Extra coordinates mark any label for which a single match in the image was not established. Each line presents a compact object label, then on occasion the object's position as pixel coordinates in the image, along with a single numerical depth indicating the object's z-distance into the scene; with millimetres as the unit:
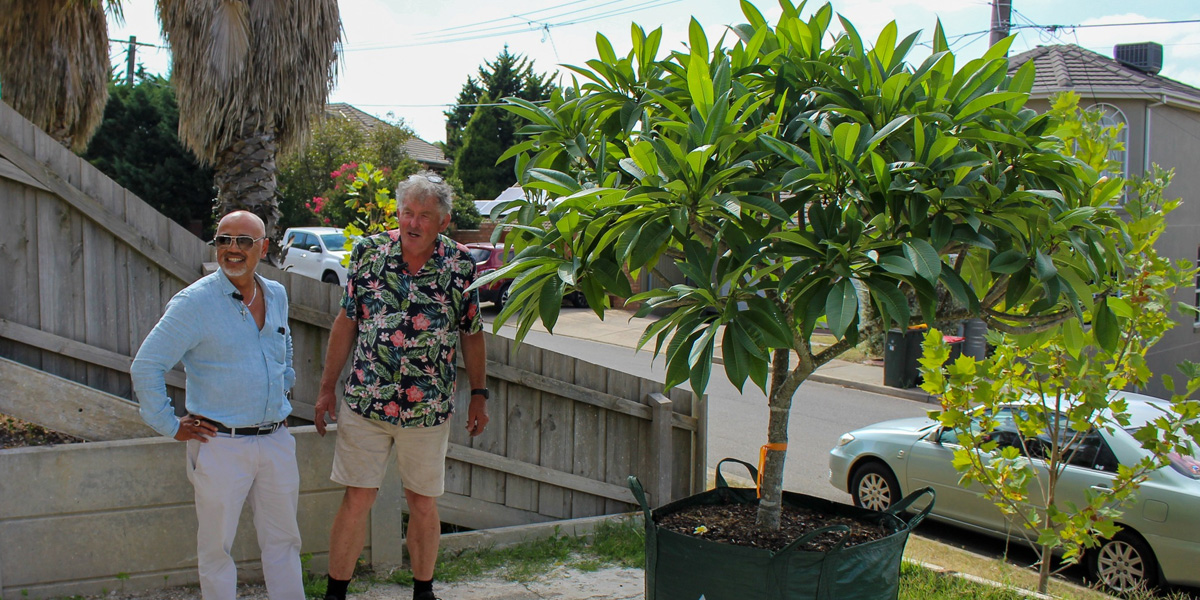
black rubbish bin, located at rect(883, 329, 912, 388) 13969
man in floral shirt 3668
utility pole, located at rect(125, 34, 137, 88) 30758
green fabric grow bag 2652
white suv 20875
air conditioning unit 19219
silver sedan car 5852
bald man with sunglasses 3248
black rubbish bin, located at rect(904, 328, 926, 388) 13961
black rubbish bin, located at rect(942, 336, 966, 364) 13656
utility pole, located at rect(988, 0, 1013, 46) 12500
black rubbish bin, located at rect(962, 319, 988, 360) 13969
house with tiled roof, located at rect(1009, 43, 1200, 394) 16891
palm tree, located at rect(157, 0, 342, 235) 7145
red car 18672
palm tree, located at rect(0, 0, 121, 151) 8719
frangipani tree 2143
